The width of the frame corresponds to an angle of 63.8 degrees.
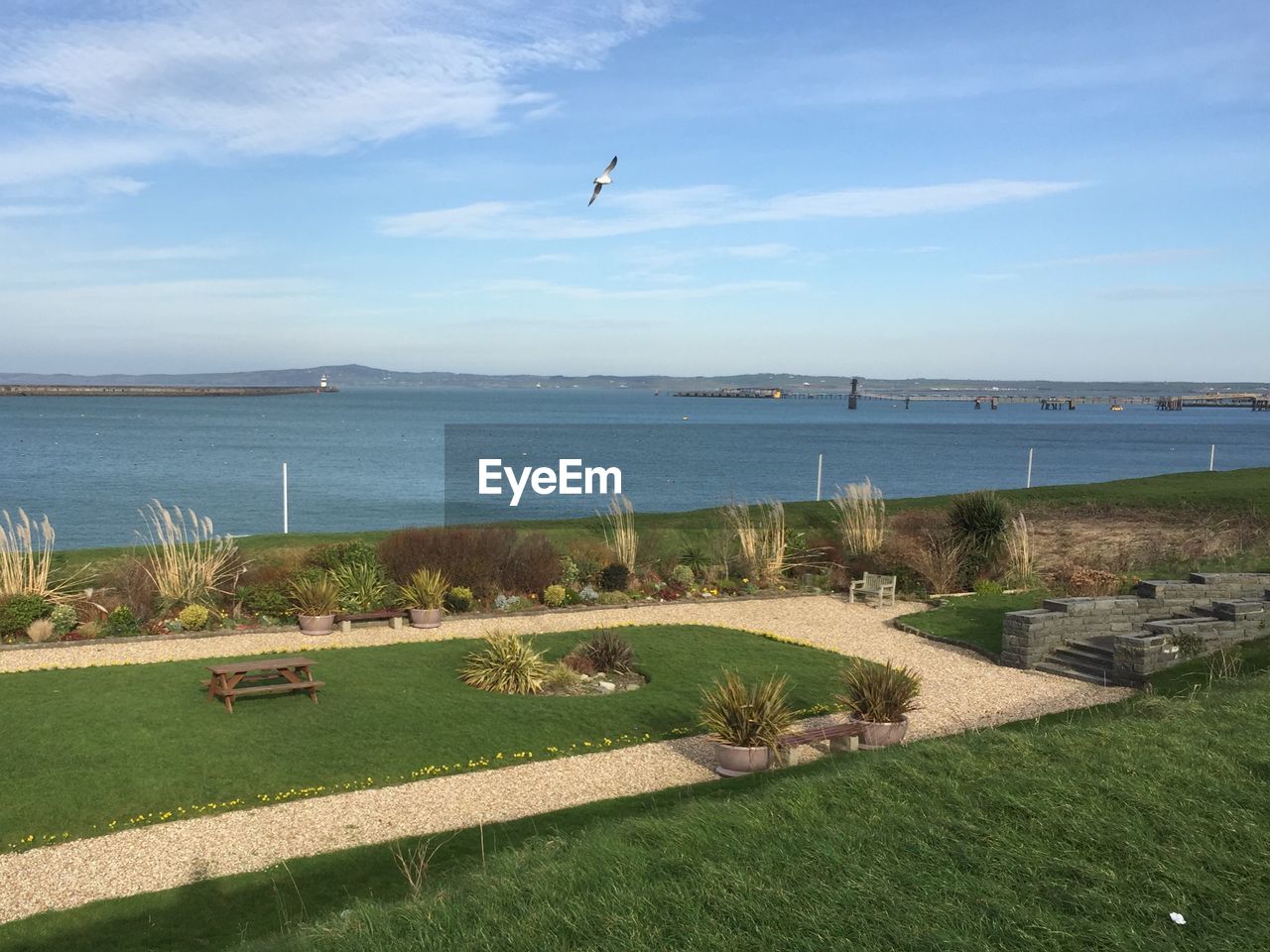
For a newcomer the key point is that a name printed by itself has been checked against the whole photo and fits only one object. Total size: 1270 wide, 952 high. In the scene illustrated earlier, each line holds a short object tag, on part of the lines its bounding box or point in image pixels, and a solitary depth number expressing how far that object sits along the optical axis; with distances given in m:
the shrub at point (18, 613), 13.09
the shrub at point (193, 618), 13.99
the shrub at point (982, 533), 18.36
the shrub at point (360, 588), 15.37
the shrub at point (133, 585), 14.38
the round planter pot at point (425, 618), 14.67
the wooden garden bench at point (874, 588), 17.39
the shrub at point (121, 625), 13.64
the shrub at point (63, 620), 13.35
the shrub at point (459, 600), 15.68
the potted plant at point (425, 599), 14.72
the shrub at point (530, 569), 16.61
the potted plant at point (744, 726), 8.96
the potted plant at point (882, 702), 9.67
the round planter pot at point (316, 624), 14.17
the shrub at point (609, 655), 12.48
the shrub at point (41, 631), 13.07
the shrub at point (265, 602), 14.79
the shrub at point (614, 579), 17.31
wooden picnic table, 10.32
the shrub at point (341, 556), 15.95
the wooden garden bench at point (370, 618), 14.45
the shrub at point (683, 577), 17.94
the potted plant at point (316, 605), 14.20
